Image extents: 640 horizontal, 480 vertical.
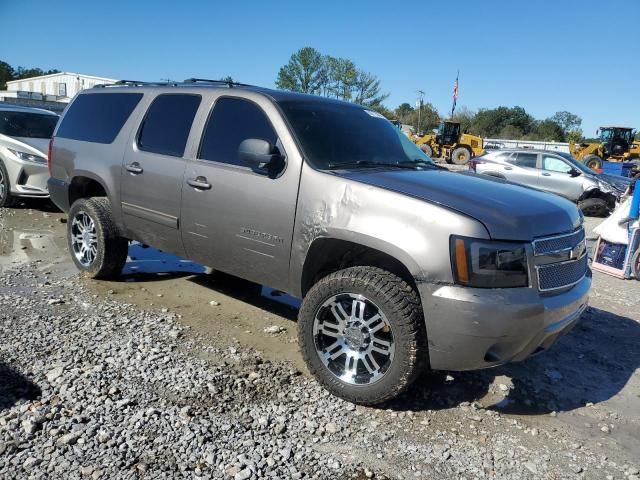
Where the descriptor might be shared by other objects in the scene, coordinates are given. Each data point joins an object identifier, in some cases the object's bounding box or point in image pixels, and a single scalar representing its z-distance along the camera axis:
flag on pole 49.62
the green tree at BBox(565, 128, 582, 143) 69.94
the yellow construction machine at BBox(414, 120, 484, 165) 30.89
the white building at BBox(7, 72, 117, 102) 53.73
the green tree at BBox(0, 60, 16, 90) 84.72
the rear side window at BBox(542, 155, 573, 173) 14.64
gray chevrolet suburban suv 2.91
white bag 7.27
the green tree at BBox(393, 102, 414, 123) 78.31
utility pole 68.53
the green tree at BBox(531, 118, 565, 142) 81.62
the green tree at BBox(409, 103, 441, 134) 72.38
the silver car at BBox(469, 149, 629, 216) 13.60
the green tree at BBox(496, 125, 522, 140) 83.69
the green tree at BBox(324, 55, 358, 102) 72.75
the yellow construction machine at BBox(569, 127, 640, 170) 29.09
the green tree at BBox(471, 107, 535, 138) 90.31
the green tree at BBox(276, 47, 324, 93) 72.19
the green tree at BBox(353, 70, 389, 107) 73.94
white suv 8.74
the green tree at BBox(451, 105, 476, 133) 78.58
